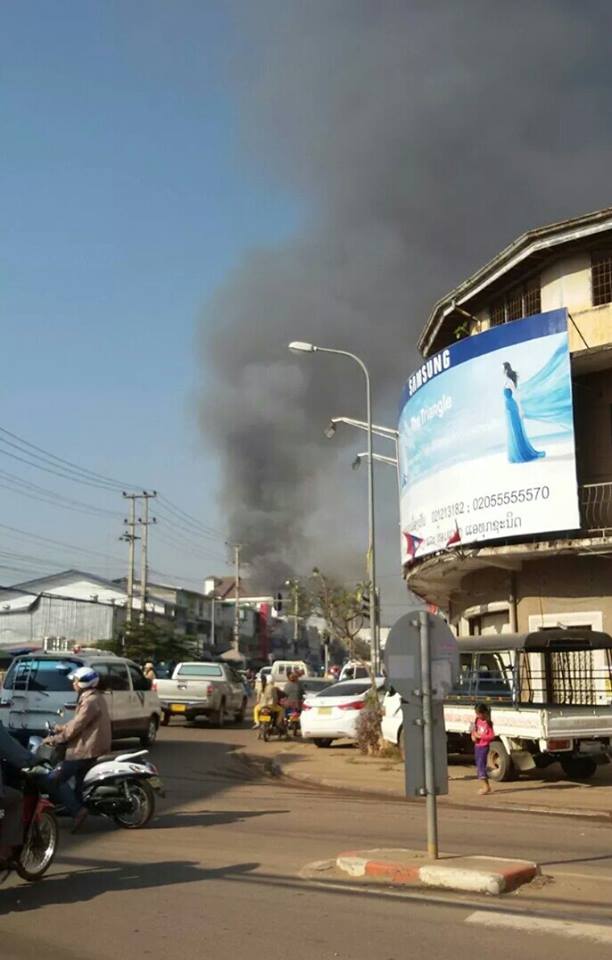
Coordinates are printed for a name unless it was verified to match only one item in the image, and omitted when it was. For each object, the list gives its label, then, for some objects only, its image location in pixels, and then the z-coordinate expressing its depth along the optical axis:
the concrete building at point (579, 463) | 21.09
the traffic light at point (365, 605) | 28.67
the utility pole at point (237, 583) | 83.06
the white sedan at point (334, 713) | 22.28
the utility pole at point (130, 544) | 62.47
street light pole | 25.61
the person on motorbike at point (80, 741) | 9.97
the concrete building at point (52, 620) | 70.75
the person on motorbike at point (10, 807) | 7.31
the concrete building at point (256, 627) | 98.12
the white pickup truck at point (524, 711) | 14.84
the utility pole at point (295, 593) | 65.69
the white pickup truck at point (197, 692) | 28.16
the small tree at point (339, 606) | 50.56
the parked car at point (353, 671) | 39.38
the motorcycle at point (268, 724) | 25.20
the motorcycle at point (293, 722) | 27.33
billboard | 21.02
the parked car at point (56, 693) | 16.80
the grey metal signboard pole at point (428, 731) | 8.04
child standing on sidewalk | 15.01
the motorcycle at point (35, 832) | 7.70
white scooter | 10.26
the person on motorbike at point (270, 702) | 25.33
